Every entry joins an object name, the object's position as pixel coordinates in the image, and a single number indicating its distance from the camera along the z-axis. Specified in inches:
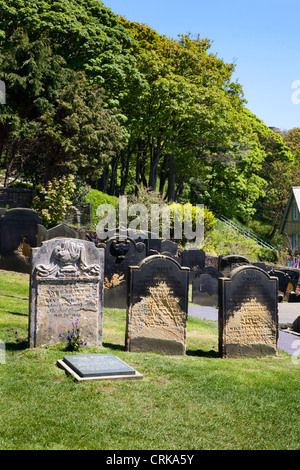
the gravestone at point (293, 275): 773.8
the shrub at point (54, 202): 917.8
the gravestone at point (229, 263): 711.1
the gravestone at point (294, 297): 705.6
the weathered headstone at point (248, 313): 356.2
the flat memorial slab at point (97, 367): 273.2
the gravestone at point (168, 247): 789.2
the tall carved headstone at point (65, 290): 327.9
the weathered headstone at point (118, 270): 527.8
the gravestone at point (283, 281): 746.4
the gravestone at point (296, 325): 482.8
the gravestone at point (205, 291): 649.0
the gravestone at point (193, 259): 783.1
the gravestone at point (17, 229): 633.6
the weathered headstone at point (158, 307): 346.3
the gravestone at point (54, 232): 596.9
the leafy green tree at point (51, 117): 967.0
